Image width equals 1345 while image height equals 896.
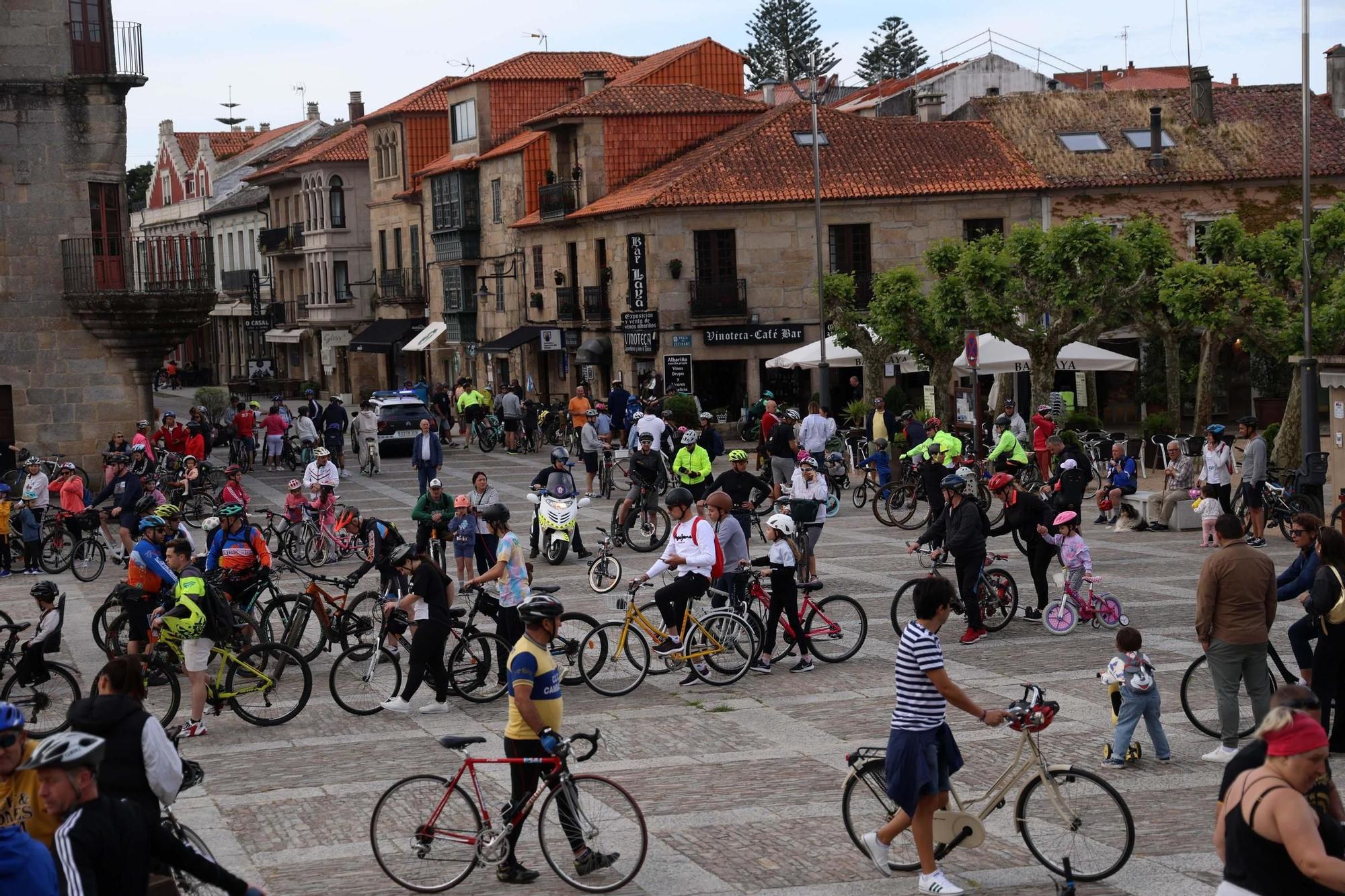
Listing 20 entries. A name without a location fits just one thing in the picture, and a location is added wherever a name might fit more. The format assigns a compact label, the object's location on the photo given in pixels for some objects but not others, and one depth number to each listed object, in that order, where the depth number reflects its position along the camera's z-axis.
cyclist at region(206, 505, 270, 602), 15.27
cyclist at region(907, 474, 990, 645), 15.63
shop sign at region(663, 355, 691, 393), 44.19
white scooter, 22.05
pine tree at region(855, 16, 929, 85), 101.69
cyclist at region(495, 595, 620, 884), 9.04
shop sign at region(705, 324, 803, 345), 44.50
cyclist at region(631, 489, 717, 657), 14.53
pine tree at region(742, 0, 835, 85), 96.12
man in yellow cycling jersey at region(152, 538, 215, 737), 13.16
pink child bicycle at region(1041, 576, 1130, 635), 16.36
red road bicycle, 9.04
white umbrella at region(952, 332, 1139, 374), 33.34
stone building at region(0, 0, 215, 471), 32.38
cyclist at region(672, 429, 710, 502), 22.88
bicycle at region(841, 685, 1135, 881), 8.87
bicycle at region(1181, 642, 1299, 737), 12.16
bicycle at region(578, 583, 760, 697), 14.50
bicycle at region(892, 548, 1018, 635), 16.56
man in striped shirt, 8.59
